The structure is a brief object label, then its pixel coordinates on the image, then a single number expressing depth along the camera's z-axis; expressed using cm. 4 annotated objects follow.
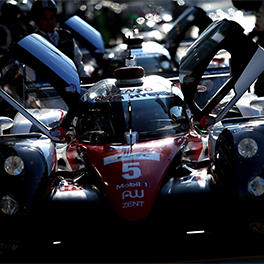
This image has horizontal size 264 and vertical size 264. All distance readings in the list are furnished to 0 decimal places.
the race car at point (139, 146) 848
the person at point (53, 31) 1853
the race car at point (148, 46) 2066
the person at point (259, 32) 1790
